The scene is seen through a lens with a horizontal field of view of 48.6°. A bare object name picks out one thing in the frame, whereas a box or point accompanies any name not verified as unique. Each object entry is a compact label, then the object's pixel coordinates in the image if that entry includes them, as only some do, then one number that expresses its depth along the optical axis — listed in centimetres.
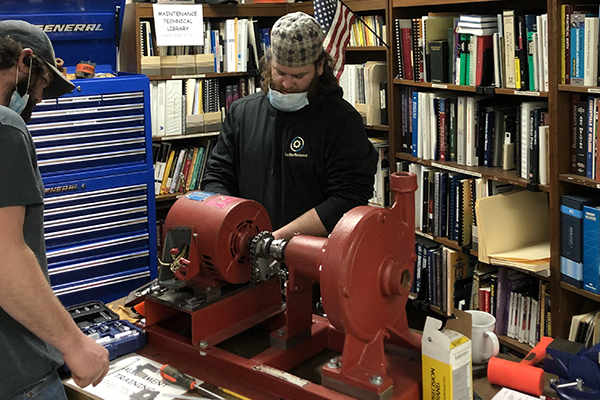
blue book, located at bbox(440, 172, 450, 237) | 322
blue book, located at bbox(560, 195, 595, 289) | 247
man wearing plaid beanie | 215
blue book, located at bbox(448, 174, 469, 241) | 313
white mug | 153
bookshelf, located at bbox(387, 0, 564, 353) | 249
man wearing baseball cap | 116
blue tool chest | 297
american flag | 330
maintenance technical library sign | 359
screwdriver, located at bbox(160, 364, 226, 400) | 145
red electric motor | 150
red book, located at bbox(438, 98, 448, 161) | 317
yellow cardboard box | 129
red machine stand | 126
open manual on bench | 143
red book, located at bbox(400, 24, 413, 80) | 331
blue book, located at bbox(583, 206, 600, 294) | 241
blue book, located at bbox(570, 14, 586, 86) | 237
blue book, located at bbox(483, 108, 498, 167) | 295
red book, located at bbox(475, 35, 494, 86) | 286
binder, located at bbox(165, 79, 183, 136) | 376
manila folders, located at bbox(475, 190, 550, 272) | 280
